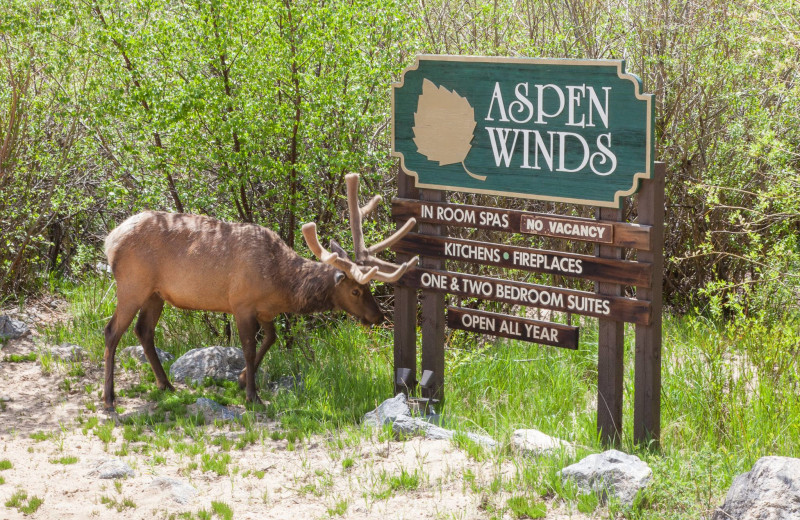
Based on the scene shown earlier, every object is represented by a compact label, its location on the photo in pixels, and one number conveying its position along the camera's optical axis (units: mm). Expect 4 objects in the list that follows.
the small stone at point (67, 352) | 9680
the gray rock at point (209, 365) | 9109
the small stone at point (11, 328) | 10445
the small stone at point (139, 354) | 9625
